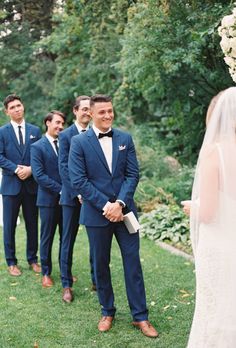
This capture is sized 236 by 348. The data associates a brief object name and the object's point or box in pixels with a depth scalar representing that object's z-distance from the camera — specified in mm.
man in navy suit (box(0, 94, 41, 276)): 6441
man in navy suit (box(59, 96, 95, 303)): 5586
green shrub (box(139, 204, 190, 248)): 8516
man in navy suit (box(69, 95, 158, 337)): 4645
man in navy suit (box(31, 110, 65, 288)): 6066
